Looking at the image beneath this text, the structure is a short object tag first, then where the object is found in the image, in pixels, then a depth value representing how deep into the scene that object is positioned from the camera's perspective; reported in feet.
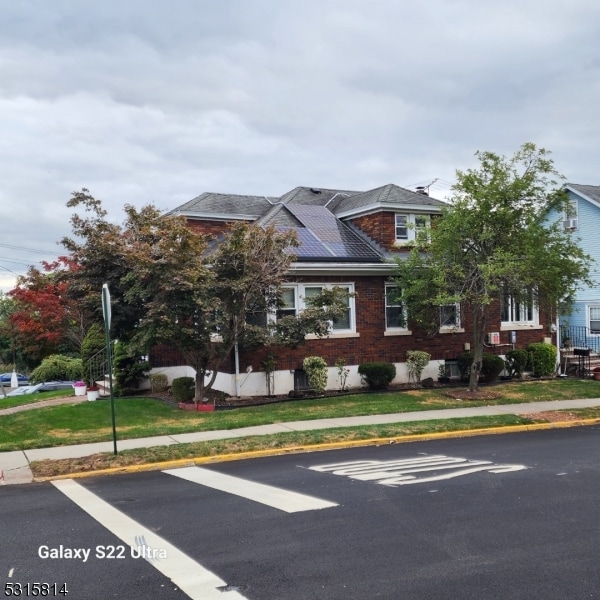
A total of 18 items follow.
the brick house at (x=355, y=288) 56.70
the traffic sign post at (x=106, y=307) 29.89
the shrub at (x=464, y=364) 63.02
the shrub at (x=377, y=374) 57.98
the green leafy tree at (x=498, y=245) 48.60
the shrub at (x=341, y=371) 57.98
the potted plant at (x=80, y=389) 63.46
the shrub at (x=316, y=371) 54.90
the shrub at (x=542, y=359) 66.33
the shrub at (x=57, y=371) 106.93
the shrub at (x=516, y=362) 65.41
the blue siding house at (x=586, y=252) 93.56
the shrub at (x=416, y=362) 60.49
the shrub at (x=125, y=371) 60.85
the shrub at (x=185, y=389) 52.49
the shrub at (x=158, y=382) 61.36
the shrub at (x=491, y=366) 63.05
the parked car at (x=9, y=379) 143.08
